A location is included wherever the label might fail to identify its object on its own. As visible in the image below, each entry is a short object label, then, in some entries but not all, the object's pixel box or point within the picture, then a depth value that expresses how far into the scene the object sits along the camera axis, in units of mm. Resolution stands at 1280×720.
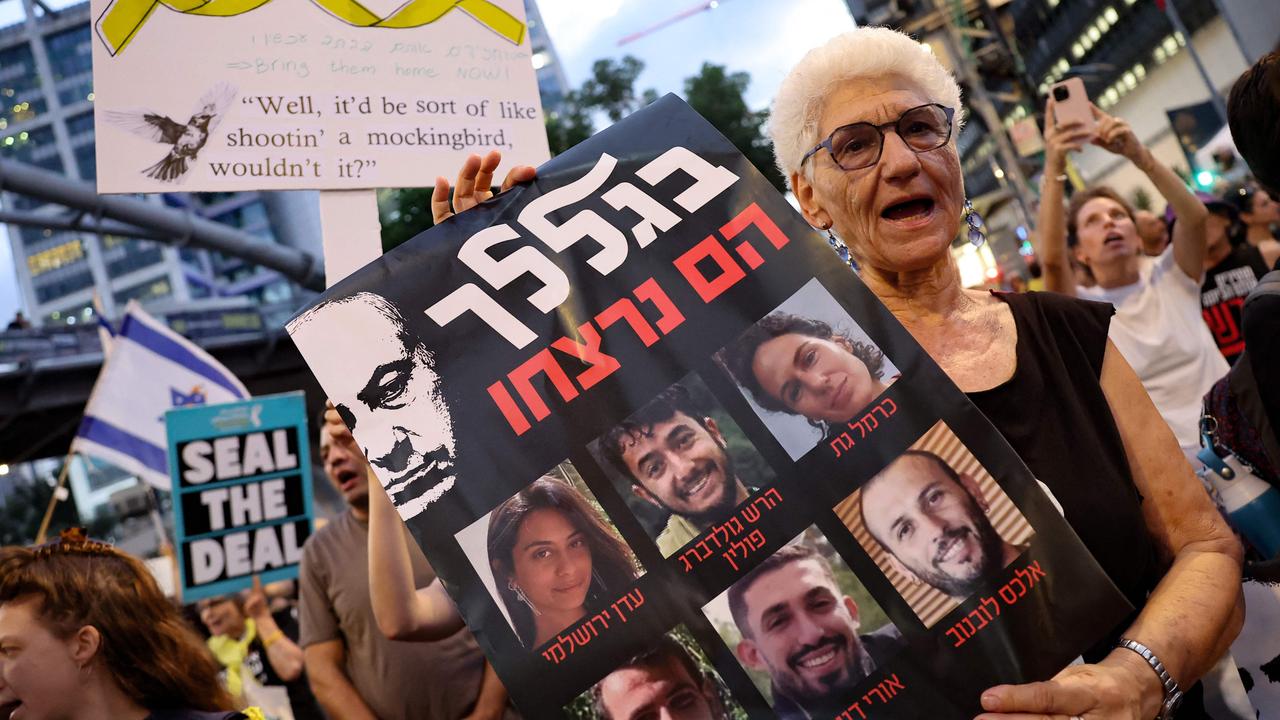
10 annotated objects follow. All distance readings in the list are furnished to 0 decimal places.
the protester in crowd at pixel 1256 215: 5020
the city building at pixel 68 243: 75562
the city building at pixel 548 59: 70188
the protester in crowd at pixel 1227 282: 4145
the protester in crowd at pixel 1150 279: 3180
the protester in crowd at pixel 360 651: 2857
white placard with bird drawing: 1907
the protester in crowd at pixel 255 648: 4625
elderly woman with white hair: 1364
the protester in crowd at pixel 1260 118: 1797
